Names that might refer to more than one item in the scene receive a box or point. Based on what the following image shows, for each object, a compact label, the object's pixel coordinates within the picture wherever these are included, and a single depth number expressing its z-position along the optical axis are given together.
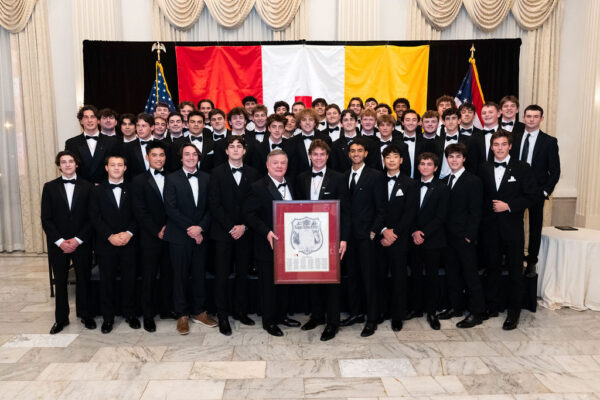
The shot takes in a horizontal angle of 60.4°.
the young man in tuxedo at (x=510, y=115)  6.20
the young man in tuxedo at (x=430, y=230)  5.28
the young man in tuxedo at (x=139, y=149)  6.00
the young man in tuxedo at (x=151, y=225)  5.26
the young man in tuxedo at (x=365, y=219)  5.13
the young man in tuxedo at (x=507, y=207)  5.36
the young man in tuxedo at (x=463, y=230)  5.32
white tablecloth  5.94
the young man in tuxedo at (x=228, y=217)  5.22
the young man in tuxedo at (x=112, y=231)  5.21
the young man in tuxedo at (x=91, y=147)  6.02
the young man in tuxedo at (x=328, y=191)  5.03
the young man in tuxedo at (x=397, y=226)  5.20
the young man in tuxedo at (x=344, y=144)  5.94
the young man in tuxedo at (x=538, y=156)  5.85
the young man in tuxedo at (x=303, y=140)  5.96
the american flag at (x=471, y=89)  8.55
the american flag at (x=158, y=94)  8.42
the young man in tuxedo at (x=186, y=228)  5.21
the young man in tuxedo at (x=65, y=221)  5.15
